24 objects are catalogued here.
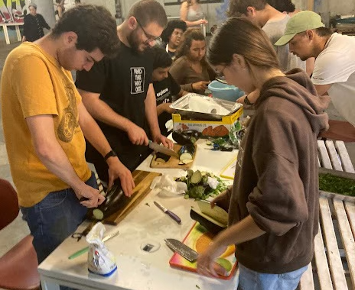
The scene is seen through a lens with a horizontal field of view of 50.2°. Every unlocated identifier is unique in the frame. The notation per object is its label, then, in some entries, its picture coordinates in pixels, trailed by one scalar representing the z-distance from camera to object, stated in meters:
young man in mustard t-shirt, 1.38
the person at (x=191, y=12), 6.30
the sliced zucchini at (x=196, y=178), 1.80
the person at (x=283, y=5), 3.67
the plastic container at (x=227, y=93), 2.96
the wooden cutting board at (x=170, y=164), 2.13
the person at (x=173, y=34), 4.43
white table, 1.29
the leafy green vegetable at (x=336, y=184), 2.11
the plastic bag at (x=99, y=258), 1.29
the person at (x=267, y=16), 2.97
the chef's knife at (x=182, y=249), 1.37
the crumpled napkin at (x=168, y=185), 1.82
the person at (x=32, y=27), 7.53
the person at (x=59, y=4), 8.41
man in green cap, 2.58
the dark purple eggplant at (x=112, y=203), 1.62
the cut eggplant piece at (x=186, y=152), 2.19
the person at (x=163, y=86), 2.73
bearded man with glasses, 2.12
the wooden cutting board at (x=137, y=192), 1.63
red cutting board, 1.33
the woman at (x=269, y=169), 1.03
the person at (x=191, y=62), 3.62
